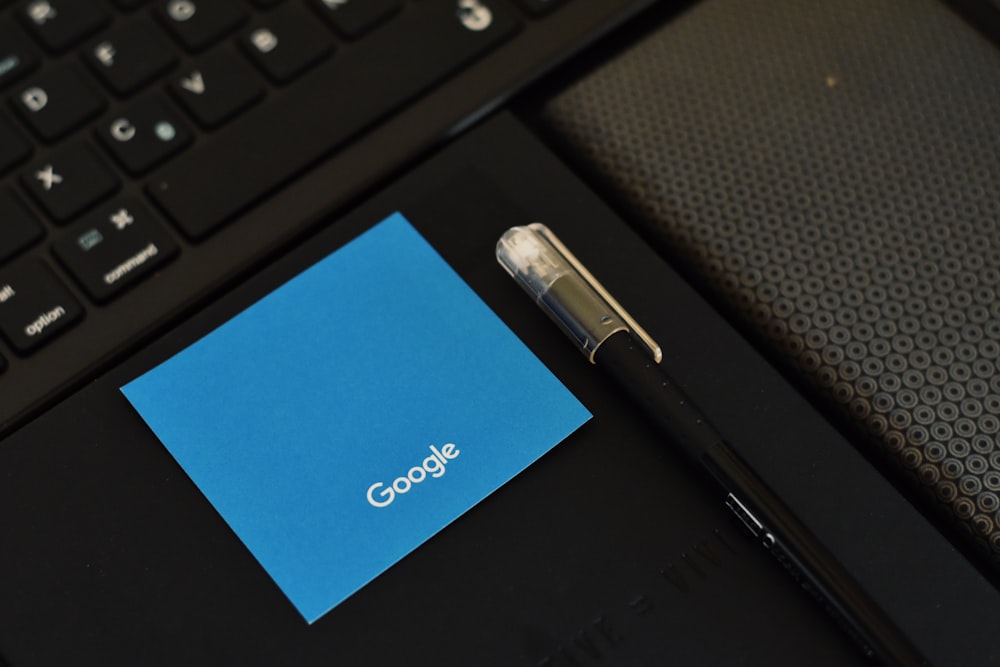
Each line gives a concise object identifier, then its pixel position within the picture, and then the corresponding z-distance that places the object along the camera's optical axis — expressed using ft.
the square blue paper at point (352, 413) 1.18
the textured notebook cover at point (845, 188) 1.24
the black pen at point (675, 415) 1.11
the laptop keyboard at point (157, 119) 1.32
